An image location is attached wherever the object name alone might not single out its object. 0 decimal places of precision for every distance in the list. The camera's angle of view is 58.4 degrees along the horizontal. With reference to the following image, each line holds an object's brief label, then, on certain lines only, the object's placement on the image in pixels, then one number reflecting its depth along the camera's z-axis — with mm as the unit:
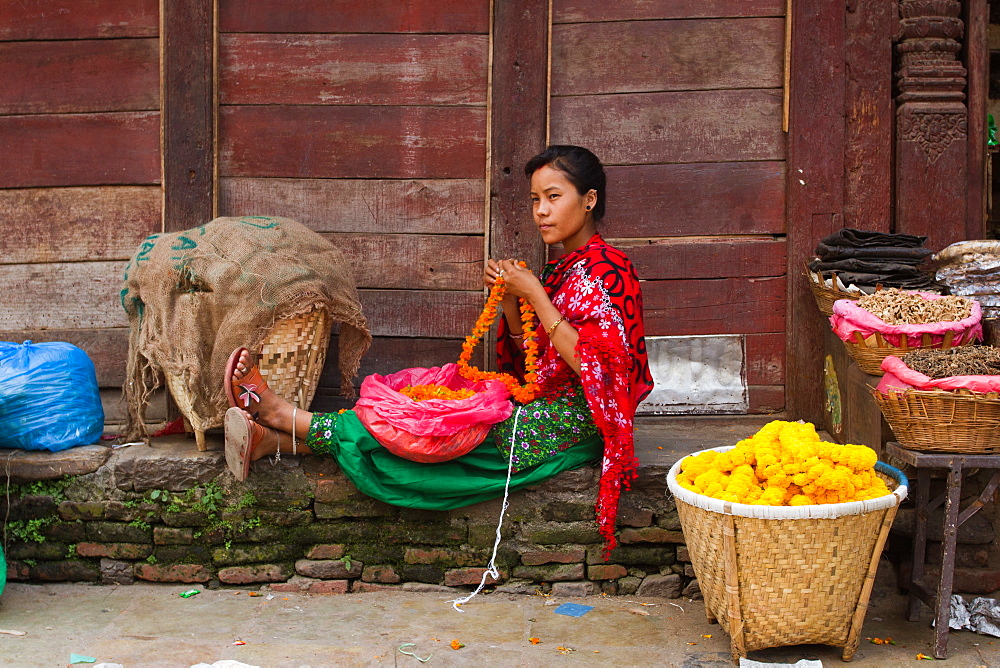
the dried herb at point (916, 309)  3367
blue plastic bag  3633
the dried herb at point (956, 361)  2975
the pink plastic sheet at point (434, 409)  3361
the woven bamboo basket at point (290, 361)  3596
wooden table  2941
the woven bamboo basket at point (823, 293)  3846
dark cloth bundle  3766
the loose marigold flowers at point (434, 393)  3566
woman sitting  3412
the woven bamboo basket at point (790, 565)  2760
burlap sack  3525
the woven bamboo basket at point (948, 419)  2877
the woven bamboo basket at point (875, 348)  3334
